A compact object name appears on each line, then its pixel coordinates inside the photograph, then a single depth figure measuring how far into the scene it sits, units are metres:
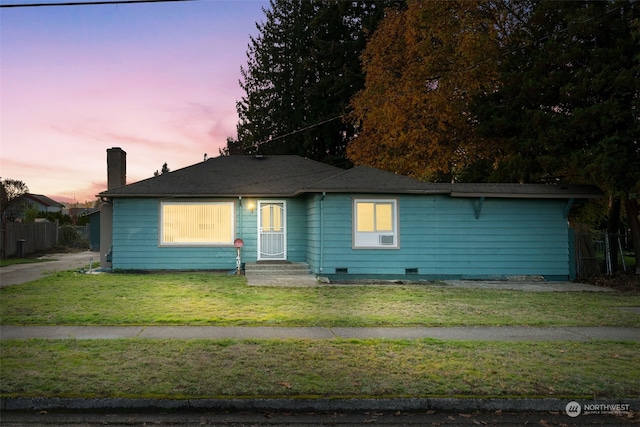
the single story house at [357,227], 16.58
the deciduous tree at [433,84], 22.45
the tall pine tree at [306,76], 33.44
